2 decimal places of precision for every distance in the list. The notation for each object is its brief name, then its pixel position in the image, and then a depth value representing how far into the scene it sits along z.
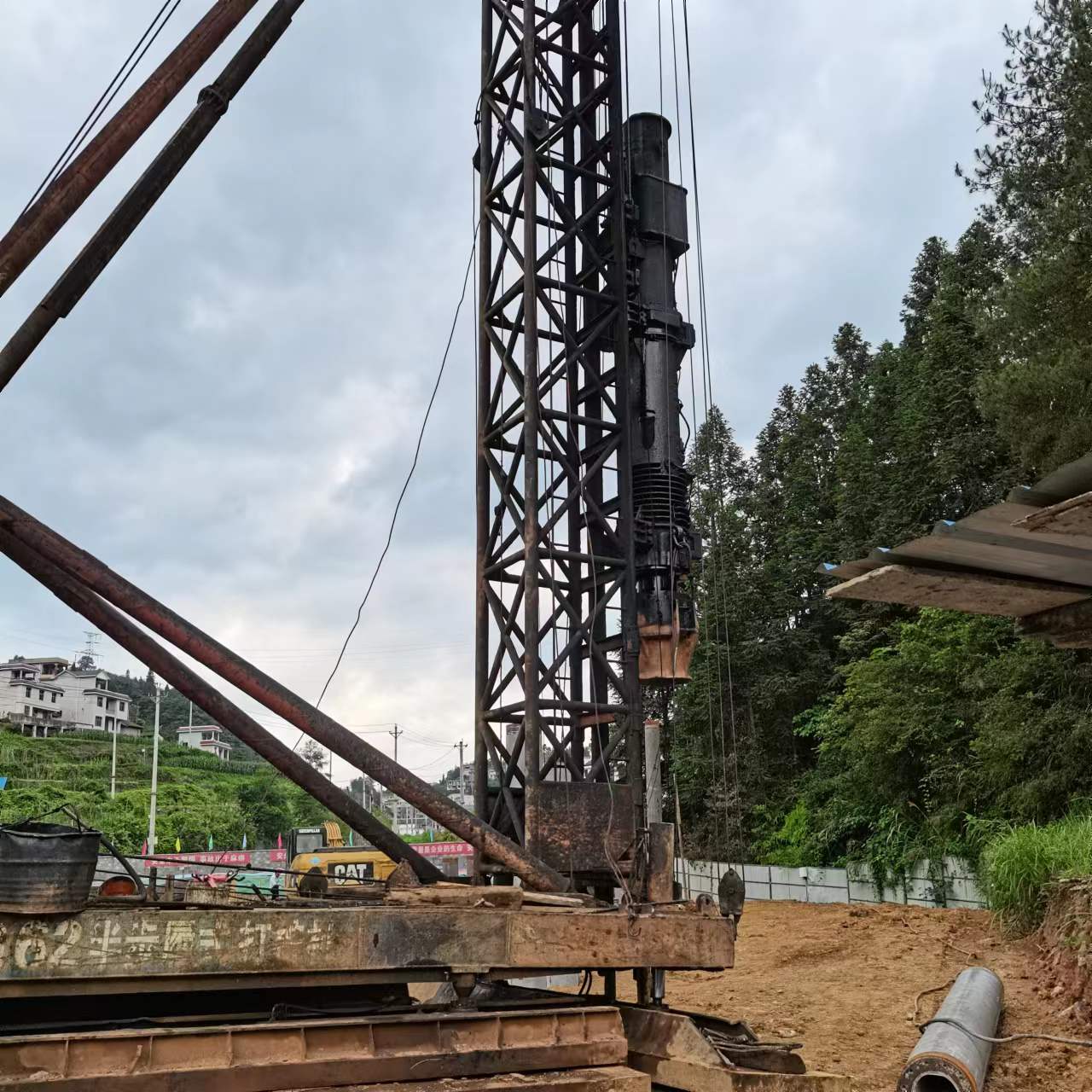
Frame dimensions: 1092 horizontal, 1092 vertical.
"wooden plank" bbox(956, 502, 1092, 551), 5.21
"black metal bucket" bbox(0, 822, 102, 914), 4.77
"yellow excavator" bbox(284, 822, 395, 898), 22.47
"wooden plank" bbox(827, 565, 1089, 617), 6.14
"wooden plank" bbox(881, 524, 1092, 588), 5.72
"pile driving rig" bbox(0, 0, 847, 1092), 5.06
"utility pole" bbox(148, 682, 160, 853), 42.03
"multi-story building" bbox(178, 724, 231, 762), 103.81
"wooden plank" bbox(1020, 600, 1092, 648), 6.64
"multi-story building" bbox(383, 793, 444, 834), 94.00
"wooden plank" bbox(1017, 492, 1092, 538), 4.86
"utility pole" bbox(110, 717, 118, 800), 56.64
